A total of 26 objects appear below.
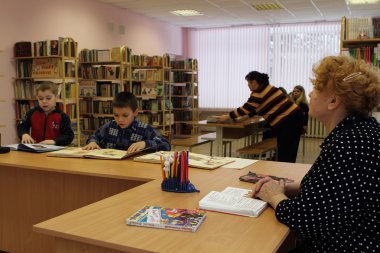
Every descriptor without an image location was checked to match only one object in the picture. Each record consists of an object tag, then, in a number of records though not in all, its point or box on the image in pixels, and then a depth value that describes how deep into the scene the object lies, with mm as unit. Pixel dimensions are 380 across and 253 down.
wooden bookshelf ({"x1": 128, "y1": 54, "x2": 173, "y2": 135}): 7383
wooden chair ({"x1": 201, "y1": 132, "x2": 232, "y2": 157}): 5507
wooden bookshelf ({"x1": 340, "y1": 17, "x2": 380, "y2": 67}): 3980
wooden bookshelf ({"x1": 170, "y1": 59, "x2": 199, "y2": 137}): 8914
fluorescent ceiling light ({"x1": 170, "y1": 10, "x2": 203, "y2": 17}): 8321
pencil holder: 1658
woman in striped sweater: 4801
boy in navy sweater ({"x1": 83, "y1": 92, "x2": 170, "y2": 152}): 2748
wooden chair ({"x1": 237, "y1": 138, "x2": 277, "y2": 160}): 4758
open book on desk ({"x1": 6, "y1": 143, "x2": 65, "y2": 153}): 2648
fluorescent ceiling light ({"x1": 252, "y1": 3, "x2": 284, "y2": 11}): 7544
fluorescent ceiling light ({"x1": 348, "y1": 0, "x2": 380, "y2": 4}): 7113
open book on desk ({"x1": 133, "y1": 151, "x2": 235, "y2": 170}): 2168
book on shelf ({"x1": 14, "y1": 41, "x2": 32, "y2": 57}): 5738
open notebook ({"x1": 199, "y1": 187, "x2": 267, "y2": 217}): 1377
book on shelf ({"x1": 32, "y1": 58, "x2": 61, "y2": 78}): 5621
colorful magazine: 1229
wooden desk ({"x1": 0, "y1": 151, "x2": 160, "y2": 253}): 2158
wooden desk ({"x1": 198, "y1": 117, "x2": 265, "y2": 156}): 5043
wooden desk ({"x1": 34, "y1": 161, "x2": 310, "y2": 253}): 1104
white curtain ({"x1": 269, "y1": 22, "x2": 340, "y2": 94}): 9242
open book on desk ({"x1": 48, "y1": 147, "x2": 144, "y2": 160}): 2400
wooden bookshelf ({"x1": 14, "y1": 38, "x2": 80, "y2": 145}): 5609
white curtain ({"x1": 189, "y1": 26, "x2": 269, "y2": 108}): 9883
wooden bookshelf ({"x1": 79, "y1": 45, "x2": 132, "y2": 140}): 6508
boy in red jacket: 3232
